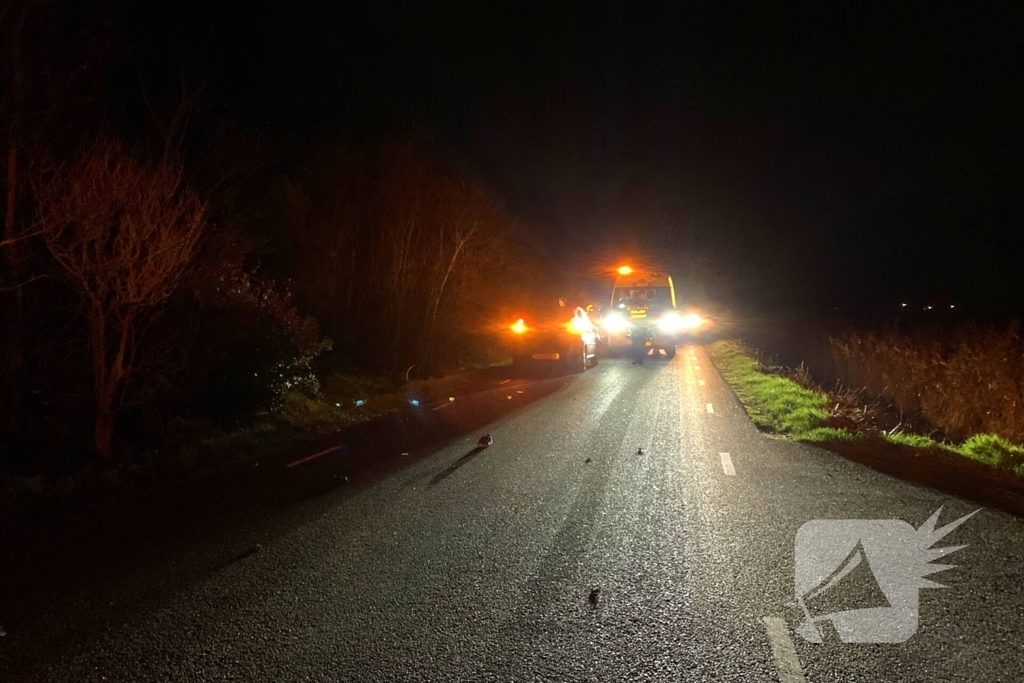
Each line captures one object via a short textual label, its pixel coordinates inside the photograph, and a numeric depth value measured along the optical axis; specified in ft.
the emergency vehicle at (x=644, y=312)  94.27
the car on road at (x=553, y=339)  75.41
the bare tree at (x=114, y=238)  31.19
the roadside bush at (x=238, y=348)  42.75
